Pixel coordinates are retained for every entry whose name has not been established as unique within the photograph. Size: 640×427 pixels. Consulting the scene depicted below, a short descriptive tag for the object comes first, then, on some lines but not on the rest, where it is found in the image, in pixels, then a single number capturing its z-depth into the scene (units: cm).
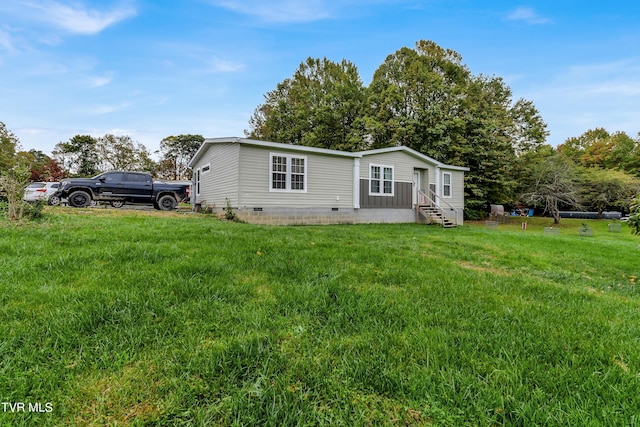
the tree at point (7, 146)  2569
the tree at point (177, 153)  3838
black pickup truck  1178
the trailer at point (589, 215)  3303
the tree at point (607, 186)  2444
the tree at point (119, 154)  3344
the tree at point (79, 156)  3347
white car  1170
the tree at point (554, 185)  2317
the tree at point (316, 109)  2539
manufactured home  1136
